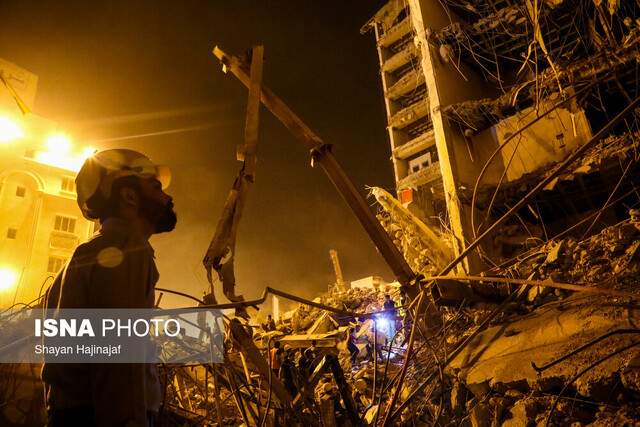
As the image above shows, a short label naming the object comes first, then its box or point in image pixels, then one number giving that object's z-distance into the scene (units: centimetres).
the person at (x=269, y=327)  1391
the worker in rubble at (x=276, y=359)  496
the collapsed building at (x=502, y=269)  299
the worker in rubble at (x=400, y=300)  1361
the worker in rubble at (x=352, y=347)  842
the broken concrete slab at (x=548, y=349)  286
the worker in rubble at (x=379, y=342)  909
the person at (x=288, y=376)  462
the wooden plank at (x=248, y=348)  338
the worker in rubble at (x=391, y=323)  1155
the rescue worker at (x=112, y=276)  144
